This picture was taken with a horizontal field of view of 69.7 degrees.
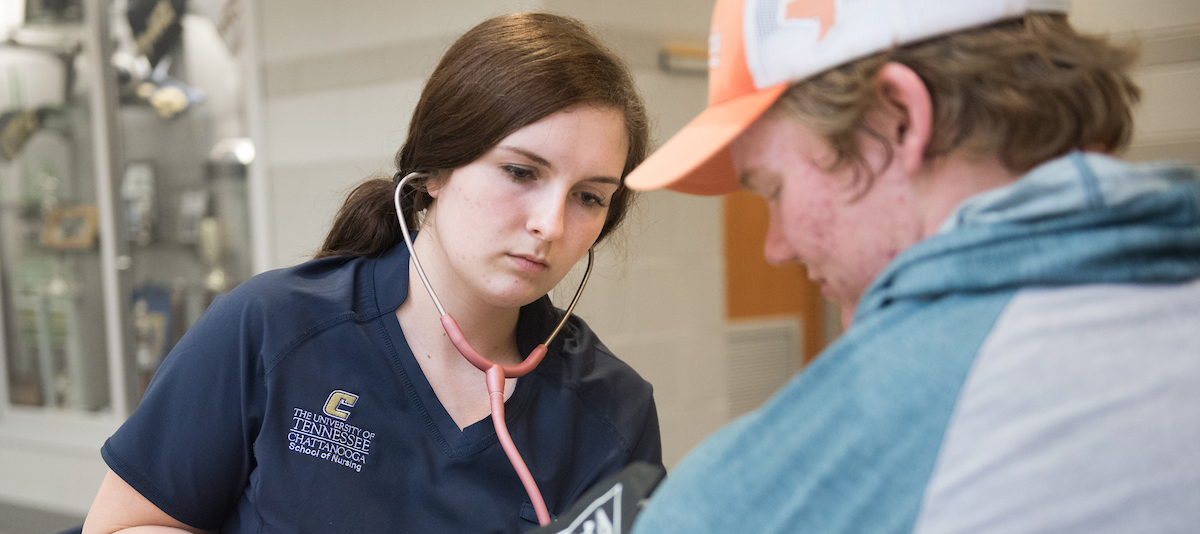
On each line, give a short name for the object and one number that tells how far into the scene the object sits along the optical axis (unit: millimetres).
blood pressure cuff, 643
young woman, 1021
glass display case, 3320
